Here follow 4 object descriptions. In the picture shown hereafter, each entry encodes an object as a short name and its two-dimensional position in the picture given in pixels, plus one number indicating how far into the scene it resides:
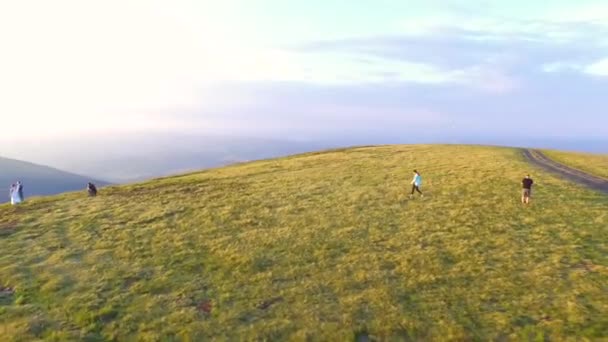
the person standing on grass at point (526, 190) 41.25
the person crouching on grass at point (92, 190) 55.52
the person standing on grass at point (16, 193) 53.00
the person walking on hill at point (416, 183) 46.62
